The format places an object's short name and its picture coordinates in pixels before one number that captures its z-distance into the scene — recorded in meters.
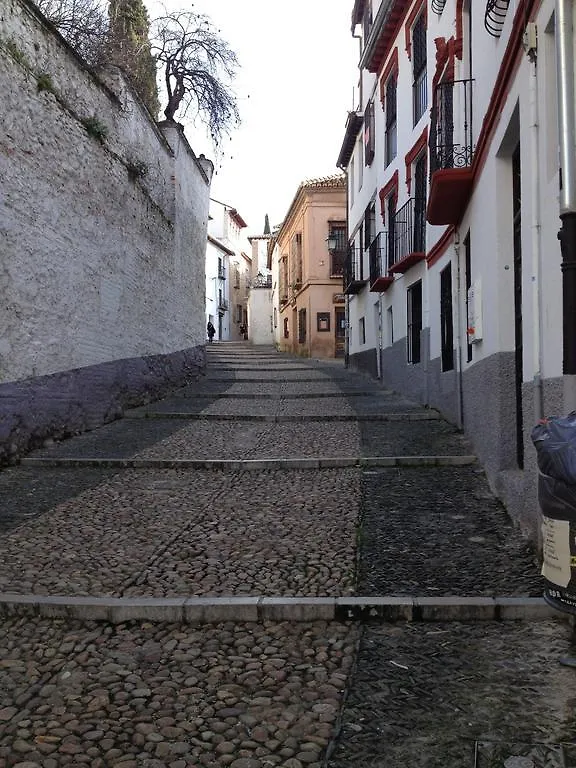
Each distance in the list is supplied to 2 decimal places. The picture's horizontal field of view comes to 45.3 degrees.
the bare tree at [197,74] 11.93
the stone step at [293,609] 3.17
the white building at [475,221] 3.78
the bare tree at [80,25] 9.69
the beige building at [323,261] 25.95
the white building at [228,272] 43.81
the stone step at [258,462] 6.21
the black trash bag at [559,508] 2.32
